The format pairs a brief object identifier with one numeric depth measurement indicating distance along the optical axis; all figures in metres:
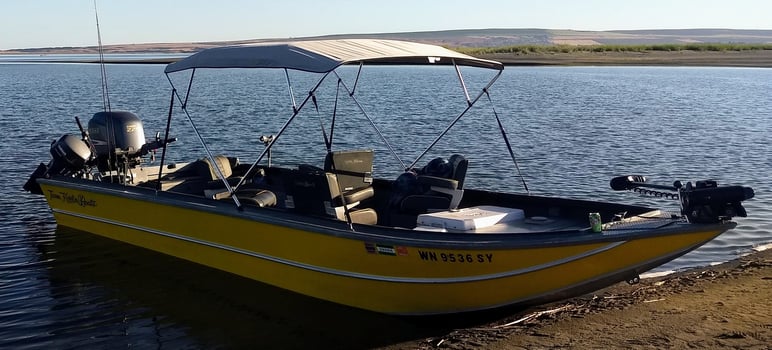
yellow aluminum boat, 6.86
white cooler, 7.82
